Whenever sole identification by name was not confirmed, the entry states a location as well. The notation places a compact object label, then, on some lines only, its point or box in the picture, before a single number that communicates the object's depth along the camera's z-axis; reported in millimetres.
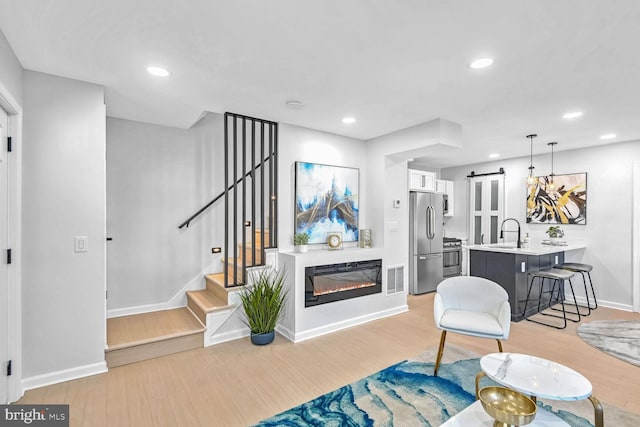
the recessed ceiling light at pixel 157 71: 2377
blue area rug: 2059
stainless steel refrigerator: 5371
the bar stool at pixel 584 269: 4406
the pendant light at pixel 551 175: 4332
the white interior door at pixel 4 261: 2102
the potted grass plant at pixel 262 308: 3271
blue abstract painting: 3924
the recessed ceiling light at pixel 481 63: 2229
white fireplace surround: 3447
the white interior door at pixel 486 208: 6047
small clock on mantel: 4055
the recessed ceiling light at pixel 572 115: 3334
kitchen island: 4137
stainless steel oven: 6047
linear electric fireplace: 3558
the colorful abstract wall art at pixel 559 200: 4961
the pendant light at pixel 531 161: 4304
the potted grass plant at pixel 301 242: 3758
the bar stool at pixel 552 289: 3962
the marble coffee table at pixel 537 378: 1545
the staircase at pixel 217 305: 2980
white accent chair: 2516
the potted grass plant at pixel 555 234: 4931
